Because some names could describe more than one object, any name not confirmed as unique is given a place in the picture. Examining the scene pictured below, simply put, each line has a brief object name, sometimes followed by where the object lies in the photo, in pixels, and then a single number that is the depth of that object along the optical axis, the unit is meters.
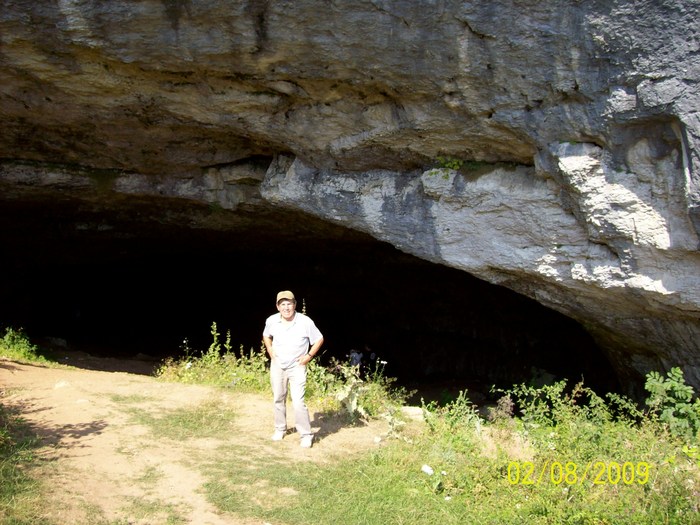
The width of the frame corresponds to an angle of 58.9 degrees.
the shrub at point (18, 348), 7.97
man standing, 5.14
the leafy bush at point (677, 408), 5.06
